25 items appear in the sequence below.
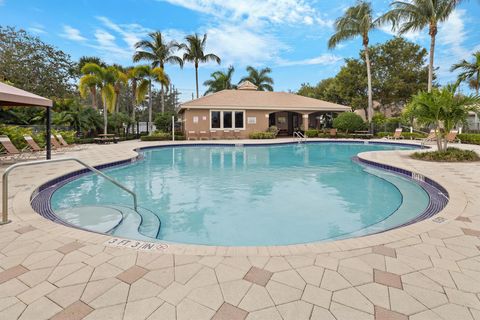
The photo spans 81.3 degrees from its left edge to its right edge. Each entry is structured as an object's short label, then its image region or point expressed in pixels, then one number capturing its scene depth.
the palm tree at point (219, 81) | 31.84
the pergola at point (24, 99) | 7.60
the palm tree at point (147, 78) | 21.88
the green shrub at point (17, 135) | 11.76
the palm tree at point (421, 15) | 17.77
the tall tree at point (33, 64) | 23.88
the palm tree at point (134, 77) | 21.83
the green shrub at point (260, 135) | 21.34
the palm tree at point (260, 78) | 33.69
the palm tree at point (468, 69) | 21.15
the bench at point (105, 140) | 18.25
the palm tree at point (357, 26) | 22.23
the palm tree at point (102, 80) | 18.27
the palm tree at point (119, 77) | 20.11
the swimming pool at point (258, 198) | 4.52
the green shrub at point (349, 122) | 21.83
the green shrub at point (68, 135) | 15.61
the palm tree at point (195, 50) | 27.09
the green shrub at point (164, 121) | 23.12
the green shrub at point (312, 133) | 22.74
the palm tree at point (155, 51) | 24.64
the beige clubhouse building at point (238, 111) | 21.33
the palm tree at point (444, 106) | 9.33
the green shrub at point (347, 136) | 22.02
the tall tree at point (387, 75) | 28.34
